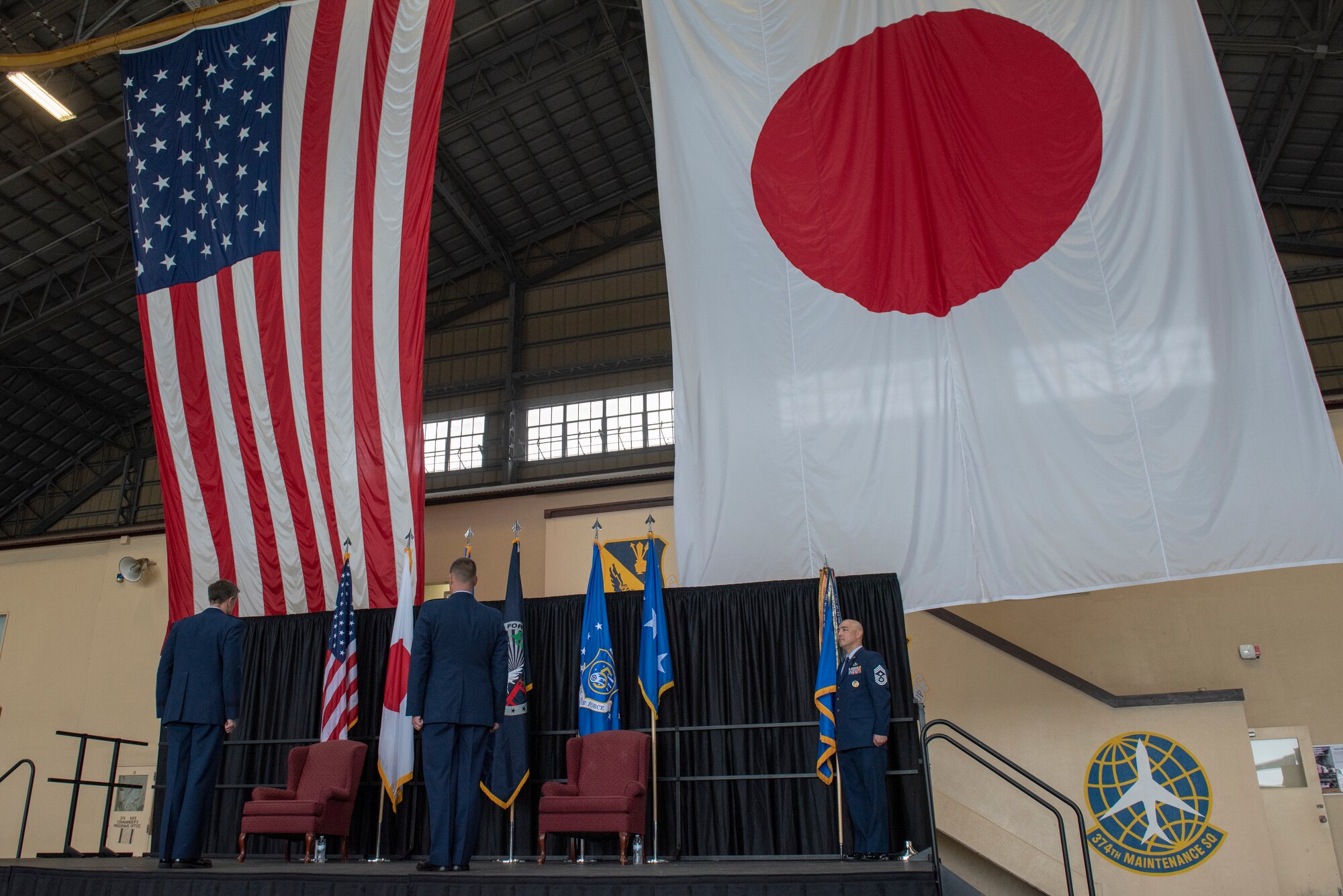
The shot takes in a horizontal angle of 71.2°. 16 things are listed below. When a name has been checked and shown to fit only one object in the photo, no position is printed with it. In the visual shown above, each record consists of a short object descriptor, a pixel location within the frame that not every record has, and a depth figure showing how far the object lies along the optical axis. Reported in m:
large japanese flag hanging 5.07
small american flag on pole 6.37
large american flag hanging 6.50
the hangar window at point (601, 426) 17.53
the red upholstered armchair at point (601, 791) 5.28
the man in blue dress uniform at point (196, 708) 4.84
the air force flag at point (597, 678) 6.00
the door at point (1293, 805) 7.60
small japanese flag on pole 6.01
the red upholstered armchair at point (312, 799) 5.64
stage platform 3.85
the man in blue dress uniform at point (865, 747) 5.10
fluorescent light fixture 10.02
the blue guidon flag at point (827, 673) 5.34
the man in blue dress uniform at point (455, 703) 4.50
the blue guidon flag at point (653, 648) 5.90
